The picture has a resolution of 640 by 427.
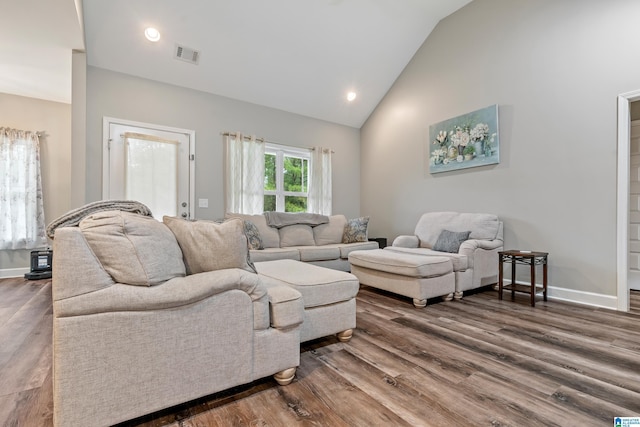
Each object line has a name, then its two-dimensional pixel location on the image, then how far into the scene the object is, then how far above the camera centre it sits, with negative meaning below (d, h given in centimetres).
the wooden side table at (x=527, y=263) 290 -56
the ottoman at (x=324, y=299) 188 -56
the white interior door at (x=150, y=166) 367 +60
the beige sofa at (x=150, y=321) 107 -45
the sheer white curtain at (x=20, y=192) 415 +29
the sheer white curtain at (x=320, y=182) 527 +56
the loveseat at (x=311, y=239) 388 -39
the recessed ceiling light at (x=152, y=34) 339 +204
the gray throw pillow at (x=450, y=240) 349 -32
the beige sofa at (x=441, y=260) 291 -50
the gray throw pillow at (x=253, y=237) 380 -31
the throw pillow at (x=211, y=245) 146 -16
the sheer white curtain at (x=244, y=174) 439 +58
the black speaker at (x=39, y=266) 403 -73
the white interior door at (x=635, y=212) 363 +2
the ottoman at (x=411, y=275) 287 -63
